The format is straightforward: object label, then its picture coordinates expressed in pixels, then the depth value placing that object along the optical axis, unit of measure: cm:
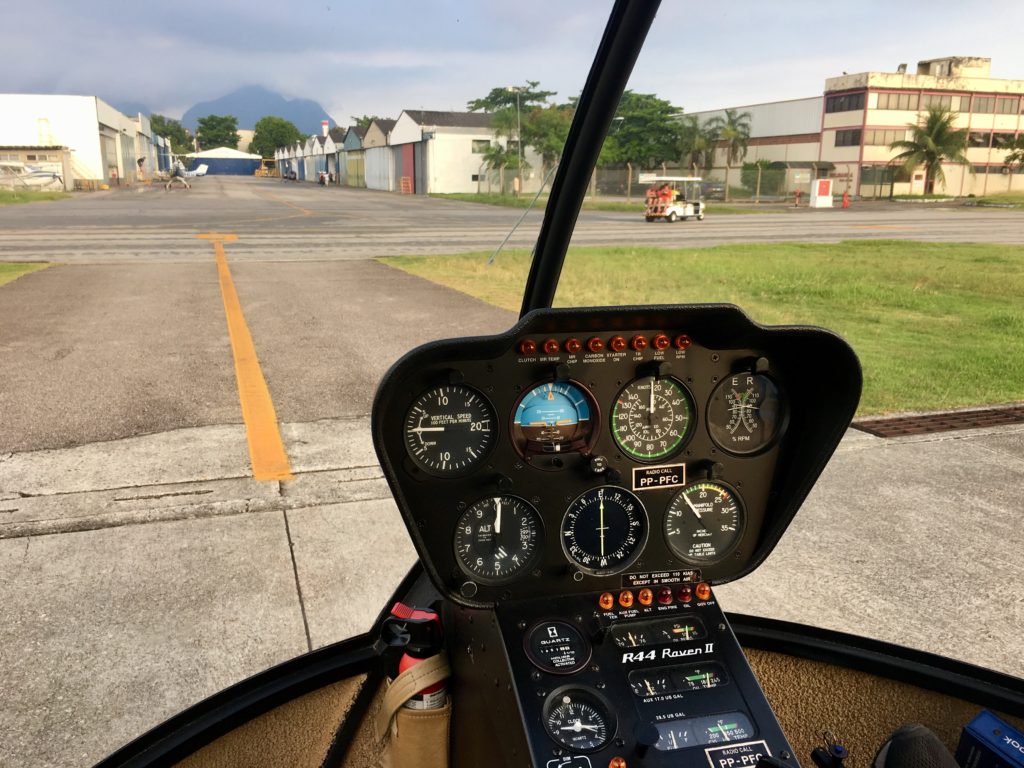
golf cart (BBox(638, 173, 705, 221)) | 2628
